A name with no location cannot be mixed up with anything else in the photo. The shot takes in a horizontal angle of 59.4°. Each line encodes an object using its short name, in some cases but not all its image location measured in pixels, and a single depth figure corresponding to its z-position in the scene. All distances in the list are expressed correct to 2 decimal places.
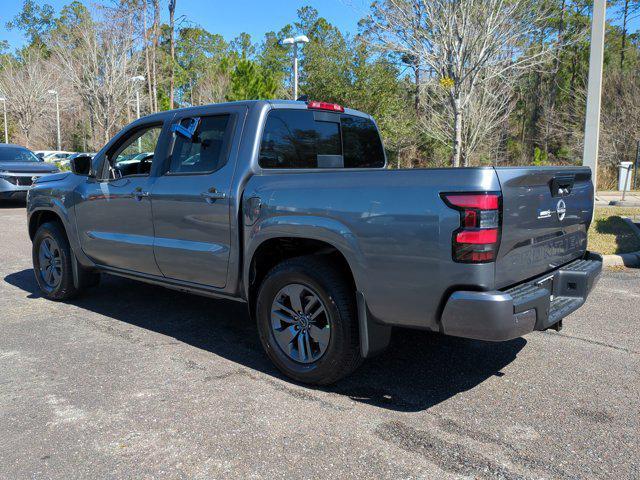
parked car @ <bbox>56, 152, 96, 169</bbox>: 29.27
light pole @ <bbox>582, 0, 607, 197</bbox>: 9.85
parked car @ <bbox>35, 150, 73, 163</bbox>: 33.19
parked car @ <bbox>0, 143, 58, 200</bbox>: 15.20
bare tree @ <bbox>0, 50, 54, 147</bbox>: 48.31
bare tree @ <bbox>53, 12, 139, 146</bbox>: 32.88
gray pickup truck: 3.01
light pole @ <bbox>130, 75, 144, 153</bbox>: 27.70
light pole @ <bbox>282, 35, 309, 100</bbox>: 16.69
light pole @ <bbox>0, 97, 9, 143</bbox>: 47.38
